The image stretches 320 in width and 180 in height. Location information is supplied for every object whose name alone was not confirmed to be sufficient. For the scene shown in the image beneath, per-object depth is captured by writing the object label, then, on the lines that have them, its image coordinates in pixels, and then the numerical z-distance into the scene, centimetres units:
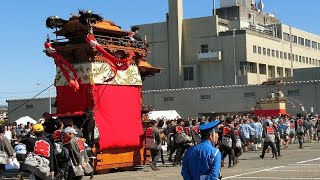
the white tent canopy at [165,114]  4423
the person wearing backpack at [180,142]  2141
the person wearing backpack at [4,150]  1409
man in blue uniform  721
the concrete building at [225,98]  6072
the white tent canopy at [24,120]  3839
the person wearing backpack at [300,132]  2995
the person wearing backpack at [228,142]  2022
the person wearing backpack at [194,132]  2081
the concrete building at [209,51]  7644
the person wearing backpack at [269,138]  2295
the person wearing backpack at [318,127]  3535
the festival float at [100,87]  1911
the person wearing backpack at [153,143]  1968
